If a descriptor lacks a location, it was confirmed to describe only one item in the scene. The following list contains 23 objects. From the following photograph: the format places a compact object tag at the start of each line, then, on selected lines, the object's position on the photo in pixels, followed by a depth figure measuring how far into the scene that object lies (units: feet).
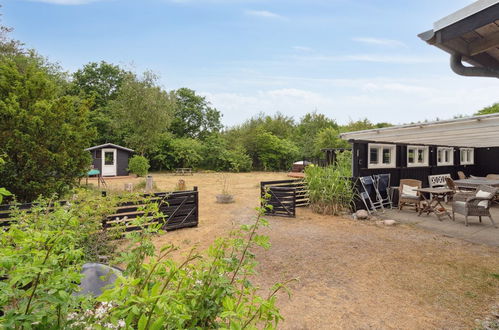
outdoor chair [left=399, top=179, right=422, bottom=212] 26.16
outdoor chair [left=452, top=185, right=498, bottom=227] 20.89
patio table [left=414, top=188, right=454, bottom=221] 23.73
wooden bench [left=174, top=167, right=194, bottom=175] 73.56
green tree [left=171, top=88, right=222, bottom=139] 102.89
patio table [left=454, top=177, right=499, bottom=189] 28.84
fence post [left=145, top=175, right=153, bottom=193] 42.80
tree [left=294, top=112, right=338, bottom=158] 90.54
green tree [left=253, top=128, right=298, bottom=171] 83.61
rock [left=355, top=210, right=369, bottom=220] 24.25
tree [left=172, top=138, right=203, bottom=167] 78.31
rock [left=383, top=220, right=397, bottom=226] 22.21
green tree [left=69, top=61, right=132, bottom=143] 92.38
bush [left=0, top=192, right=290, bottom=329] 2.39
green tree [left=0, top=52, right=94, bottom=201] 20.66
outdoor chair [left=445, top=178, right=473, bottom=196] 29.15
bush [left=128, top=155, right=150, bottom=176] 63.00
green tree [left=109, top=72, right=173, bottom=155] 69.56
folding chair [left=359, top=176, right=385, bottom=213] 26.21
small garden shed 61.98
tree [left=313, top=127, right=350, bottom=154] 78.48
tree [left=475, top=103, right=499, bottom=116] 91.13
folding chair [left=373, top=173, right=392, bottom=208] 27.94
